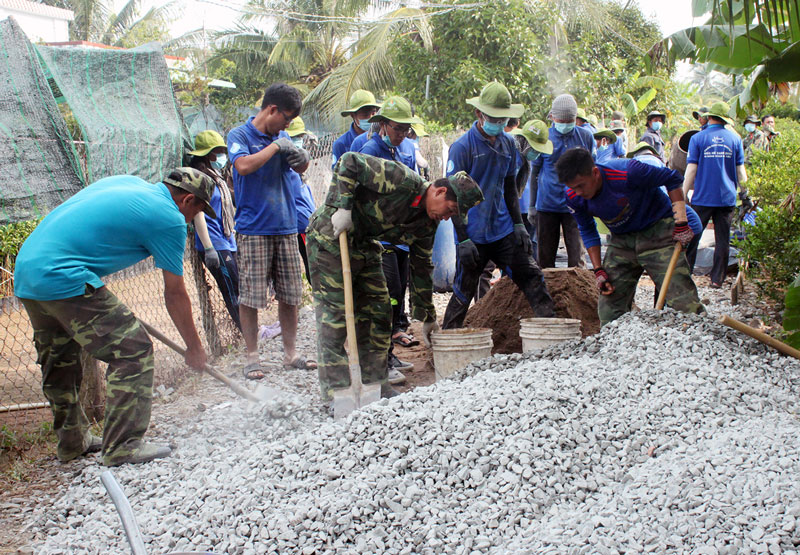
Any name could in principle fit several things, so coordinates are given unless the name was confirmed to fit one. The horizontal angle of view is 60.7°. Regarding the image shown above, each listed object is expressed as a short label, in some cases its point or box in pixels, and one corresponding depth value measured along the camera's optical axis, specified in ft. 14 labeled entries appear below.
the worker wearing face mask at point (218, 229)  18.13
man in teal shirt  11.16
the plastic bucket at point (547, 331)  15.81
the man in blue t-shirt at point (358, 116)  20.10
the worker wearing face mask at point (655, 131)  34.63
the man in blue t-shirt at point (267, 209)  16.44
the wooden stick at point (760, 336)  12.89
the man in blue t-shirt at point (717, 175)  25.18
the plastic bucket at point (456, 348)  15.34
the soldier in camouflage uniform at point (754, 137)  38.22
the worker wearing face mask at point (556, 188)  21.58
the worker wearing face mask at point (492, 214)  17.43
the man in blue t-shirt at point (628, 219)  15.51
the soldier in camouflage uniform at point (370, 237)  13.43
